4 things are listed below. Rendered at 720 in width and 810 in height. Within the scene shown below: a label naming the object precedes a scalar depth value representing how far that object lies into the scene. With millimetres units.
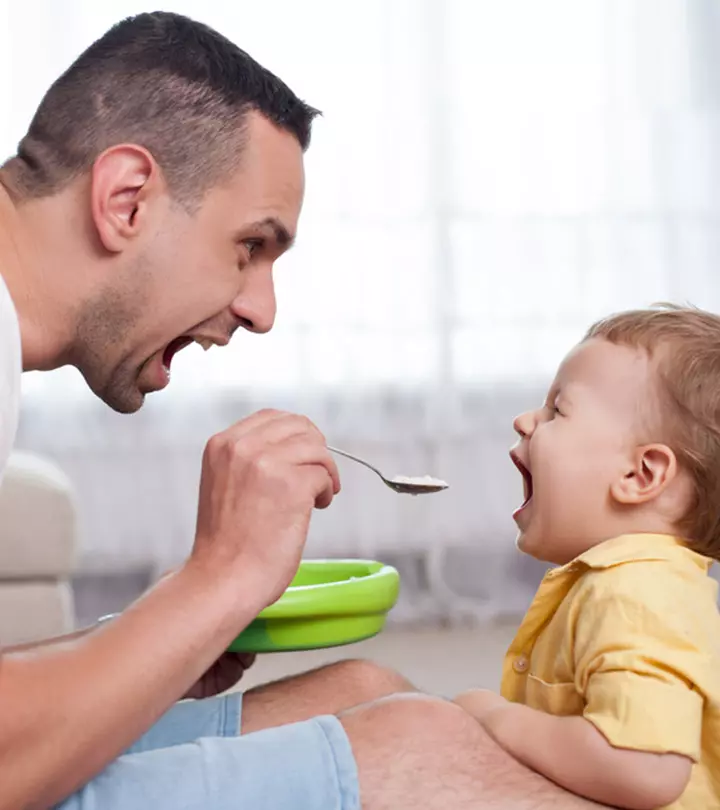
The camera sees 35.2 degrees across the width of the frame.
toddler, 965
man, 828
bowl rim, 1123
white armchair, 2090
